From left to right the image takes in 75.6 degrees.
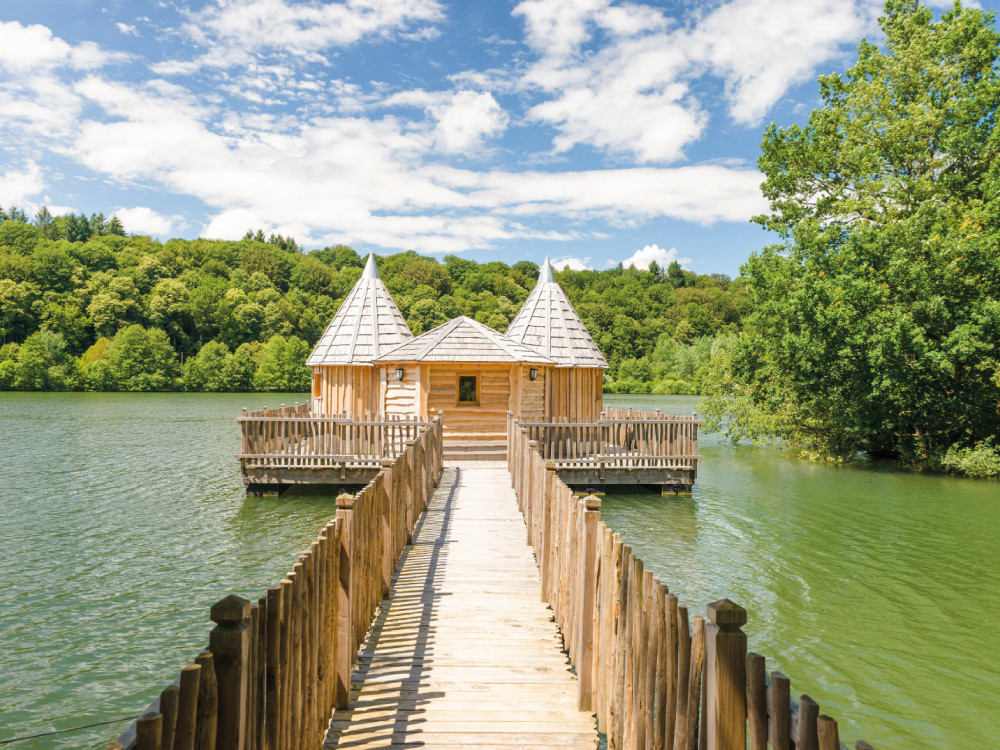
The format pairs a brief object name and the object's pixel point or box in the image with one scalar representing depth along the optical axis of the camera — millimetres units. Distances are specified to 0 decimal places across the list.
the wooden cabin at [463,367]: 19906
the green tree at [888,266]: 22141
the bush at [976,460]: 22047
